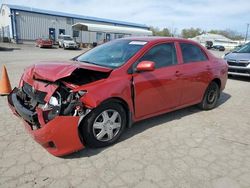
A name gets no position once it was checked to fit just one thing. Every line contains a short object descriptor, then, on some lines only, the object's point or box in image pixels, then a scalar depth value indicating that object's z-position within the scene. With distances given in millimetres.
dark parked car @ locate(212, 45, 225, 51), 42828
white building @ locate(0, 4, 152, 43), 28553
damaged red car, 2471
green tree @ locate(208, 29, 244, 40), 88850
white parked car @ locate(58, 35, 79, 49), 24866
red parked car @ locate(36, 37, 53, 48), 25356
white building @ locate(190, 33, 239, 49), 62920
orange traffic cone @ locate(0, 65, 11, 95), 4852
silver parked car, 7678
